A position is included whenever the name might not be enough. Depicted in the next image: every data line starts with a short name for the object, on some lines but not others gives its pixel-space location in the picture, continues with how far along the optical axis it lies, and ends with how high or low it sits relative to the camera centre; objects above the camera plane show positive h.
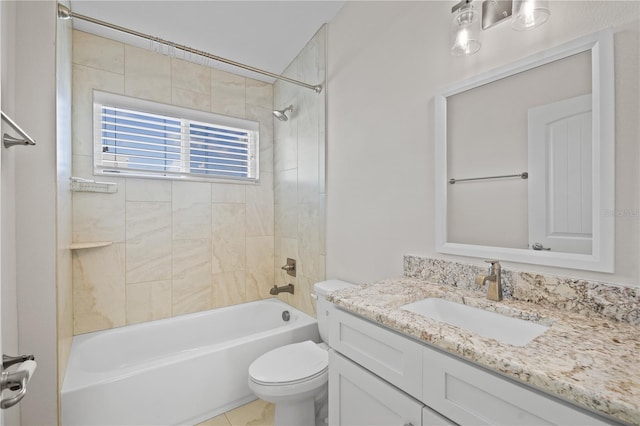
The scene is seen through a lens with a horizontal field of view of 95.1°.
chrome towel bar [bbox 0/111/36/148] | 0.99 +0.25
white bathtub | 1.53 -0.97
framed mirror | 0.92 +0.20
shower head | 2.46 +0.84
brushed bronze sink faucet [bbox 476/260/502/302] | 1.09 -0.25
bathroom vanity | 0.58 -0.38
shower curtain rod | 1.35 +0.97
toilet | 1.49 -0.87
